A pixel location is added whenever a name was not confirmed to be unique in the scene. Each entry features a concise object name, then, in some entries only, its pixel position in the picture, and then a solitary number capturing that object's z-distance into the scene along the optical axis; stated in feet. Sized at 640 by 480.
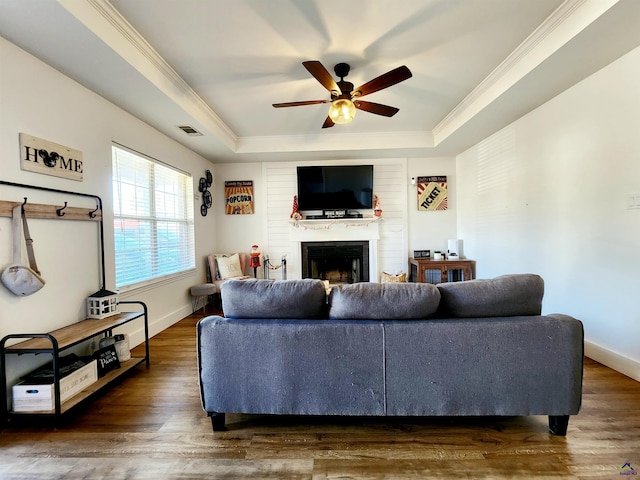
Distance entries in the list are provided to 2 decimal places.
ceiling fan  7.43
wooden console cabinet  14.97
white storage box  5.80
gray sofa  5.12
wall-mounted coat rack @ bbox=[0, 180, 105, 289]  6.17
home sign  6.53
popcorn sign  17.01
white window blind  9.72
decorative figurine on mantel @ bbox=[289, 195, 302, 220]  16.21
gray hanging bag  6.01
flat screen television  16.10
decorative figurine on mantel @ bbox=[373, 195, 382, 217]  16.26
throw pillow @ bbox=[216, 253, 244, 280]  14.93
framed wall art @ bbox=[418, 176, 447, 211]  16.56
